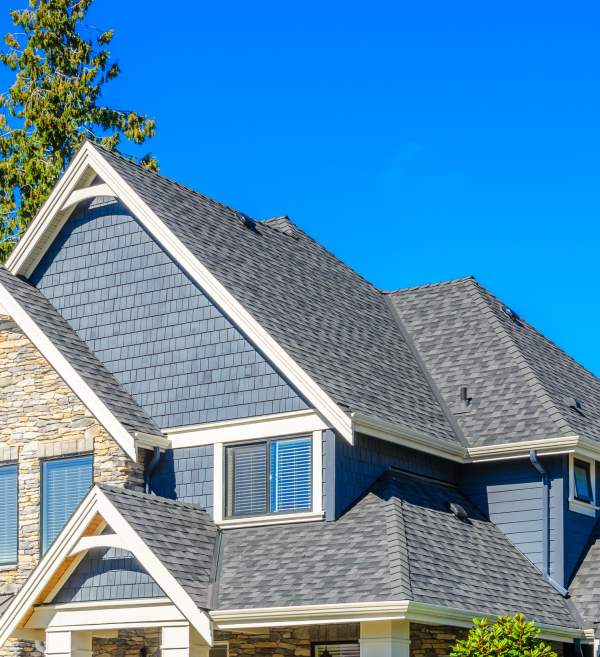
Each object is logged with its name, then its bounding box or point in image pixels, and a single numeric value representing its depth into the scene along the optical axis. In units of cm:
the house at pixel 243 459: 1808
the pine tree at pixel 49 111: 3788
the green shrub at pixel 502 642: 1722
